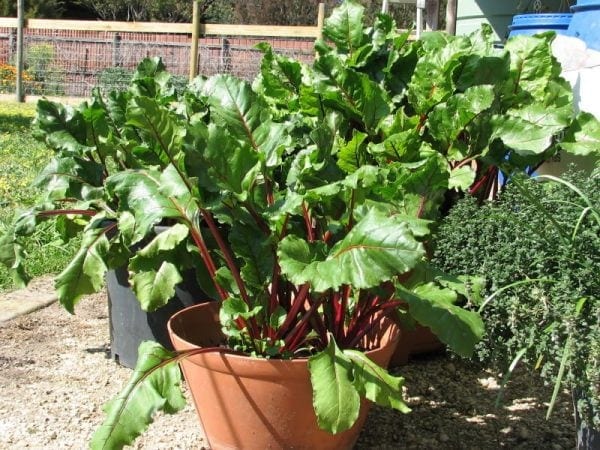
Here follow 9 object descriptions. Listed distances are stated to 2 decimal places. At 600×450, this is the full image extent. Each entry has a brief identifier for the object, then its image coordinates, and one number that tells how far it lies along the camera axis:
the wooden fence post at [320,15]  11.00
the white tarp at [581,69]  3.57
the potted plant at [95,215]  2.72
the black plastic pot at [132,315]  3.04
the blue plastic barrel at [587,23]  3.79
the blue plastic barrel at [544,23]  4.27
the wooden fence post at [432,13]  7.40
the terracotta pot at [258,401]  2.18
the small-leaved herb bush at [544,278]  1.96
